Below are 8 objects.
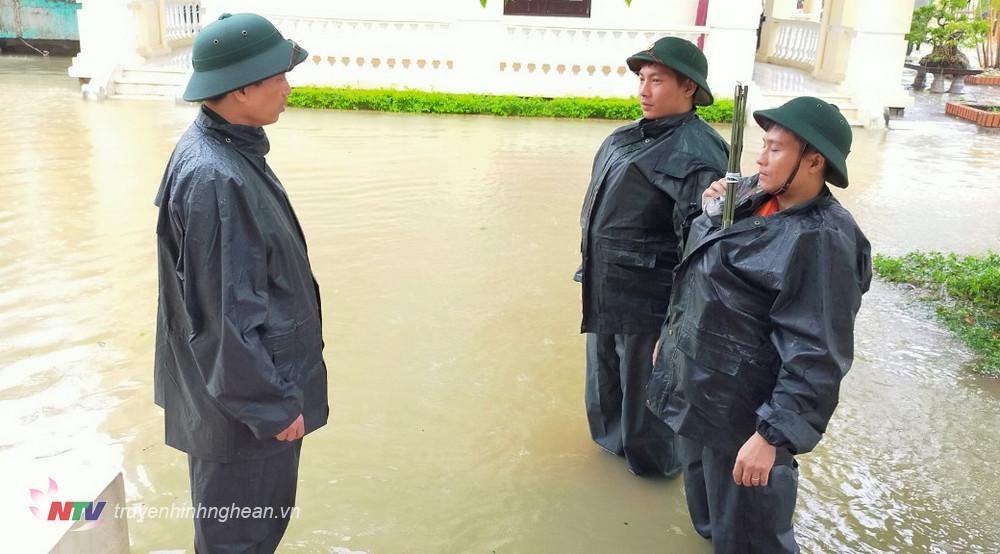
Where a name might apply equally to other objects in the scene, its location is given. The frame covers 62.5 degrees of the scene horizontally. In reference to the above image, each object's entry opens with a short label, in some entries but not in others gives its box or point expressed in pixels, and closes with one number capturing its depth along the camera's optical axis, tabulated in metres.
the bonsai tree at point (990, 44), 20.89
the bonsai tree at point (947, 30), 16.78
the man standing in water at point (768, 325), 2.25
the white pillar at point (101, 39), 13.48
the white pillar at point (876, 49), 13.14
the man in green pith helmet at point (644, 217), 3.16
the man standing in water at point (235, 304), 2.16
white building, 13.23
